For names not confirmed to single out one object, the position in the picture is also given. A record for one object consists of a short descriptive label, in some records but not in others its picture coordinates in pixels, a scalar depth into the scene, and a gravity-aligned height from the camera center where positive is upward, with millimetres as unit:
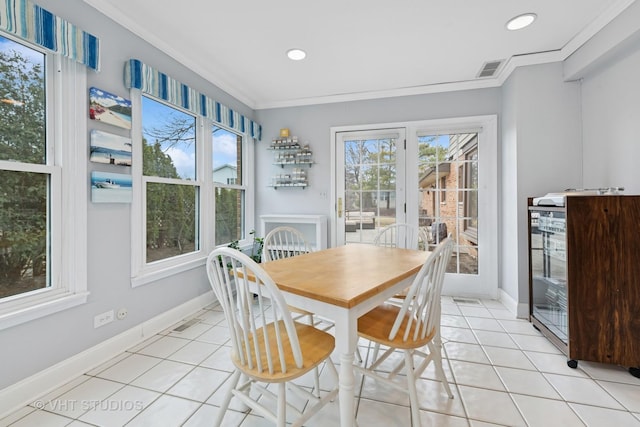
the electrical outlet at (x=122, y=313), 2160 -747
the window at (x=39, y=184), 1621 +191
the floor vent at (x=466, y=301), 3252 -1010
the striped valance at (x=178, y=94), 2207 +1115
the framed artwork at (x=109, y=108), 1963 +773
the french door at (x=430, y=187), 3389 +331
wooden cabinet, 1854 -441
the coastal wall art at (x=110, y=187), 1973 +201
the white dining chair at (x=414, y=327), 1323 -597
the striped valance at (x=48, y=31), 1510 +1070
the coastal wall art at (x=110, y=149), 1973 +483
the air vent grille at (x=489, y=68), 2899 +1519
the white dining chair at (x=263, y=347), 1098 -613
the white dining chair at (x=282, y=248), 1607 -309
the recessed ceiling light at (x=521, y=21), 2168 +1495
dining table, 1120 -327
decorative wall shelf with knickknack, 3869 +731
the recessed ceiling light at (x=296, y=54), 2670 +1524
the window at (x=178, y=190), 2391 +250
